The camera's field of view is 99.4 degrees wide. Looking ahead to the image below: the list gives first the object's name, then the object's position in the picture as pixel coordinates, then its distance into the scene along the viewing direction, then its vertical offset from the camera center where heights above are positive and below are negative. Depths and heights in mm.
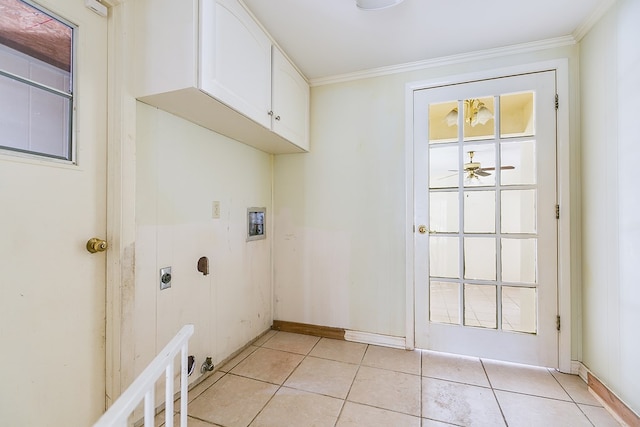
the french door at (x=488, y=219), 1860 -33
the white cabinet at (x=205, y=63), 1236 +756
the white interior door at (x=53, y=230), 981 -67
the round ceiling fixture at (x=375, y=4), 1457 +1141
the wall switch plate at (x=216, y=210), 1829 +27
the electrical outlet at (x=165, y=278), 1472 -351
